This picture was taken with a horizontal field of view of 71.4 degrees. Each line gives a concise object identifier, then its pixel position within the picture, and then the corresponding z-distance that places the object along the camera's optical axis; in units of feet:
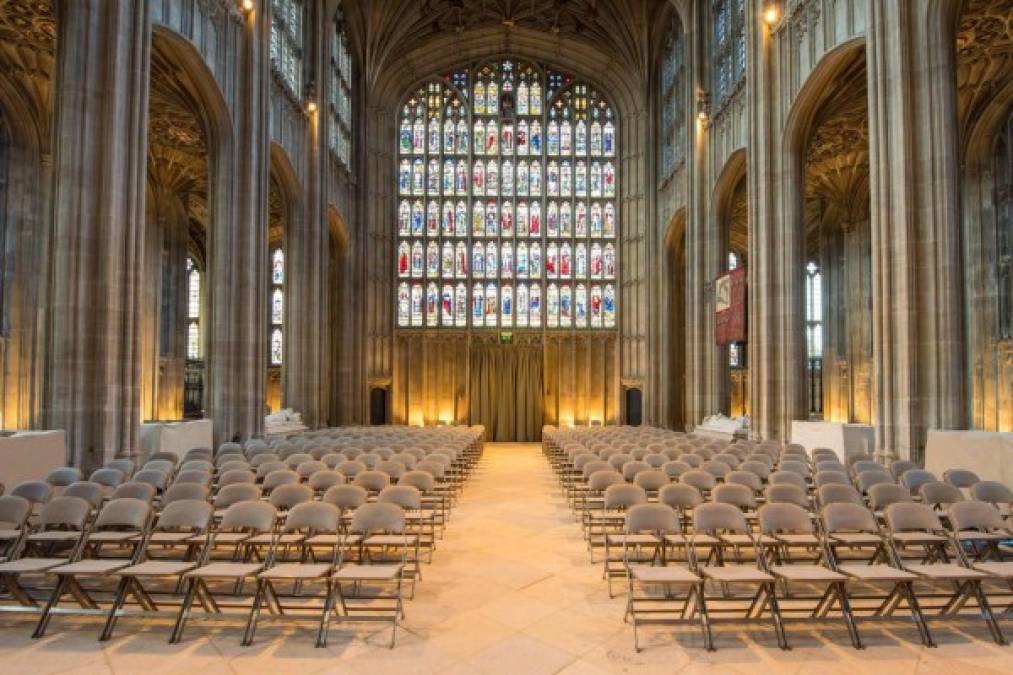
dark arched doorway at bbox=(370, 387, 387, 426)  117.50
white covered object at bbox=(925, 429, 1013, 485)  33.63
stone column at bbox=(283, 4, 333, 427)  83.35
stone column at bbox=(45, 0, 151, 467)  38.52
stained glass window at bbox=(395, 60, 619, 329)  121.29
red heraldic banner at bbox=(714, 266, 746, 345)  69.41
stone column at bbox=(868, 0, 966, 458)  41.96
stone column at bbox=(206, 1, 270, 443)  59.88
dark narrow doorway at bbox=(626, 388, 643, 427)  118.52
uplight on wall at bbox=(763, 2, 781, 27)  63.72
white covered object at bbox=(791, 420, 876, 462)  47.83
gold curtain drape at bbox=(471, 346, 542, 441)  120.37
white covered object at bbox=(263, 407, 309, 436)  69.97
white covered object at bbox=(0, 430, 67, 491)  31.63
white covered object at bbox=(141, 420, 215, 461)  45.50
